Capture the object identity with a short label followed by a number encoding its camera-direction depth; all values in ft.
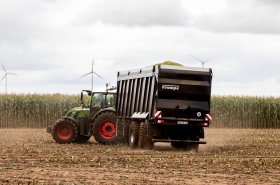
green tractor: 110.52
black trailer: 95.91
